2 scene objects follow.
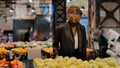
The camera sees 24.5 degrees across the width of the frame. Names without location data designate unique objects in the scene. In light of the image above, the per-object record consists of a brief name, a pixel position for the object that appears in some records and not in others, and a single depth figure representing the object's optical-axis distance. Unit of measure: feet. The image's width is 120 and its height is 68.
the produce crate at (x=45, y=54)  19.25
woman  12.47
